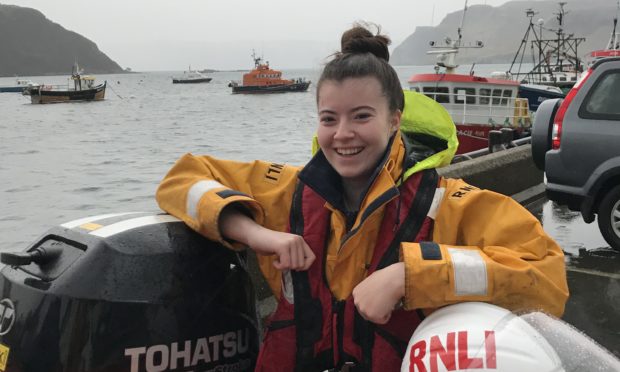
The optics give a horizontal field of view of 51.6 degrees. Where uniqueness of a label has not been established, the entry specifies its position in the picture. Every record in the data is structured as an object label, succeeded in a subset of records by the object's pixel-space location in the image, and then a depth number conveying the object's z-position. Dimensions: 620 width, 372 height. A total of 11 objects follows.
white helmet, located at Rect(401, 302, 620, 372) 1.73
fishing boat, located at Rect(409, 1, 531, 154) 19.62
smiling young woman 2.06
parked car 6.29
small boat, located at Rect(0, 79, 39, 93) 112.94
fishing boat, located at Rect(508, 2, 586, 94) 38.31
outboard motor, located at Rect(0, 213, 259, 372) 2.01
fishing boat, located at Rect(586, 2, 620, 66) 14.54
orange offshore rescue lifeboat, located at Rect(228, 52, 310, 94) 79.81
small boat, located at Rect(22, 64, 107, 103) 66.44
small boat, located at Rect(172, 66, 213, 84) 152.25
